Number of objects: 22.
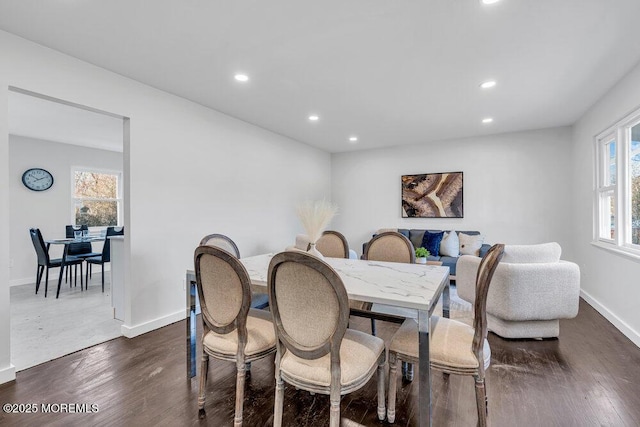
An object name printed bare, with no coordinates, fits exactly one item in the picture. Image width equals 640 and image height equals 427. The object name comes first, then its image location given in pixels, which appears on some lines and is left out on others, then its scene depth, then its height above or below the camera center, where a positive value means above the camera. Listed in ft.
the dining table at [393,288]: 4.73 -1.39
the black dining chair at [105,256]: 15.43 -2.12
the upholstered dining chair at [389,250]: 8.94 -1.15
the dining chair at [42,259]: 14.19 -2.12
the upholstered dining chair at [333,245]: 10.05 -1.12
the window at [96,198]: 19.70 +1.12
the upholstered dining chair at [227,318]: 5.43 -1.96
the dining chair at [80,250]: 15.64 -1.84
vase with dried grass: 7.61 -0.15
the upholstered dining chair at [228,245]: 8.35 -0.89
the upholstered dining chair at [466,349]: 5.12 -2.38
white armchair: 9.11 -2.44
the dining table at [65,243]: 14.41 -1.38
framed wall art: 18.40 +0.96
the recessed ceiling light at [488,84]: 10.13 +4.25
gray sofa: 15.84 -1.91
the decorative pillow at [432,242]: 17.22 -1.76
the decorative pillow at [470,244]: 16.38 -1.80
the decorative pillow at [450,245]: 16.78 -1.90
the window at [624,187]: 10.02 +0.79
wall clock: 17.25 +2.05
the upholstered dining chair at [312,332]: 4.41 -1.84
